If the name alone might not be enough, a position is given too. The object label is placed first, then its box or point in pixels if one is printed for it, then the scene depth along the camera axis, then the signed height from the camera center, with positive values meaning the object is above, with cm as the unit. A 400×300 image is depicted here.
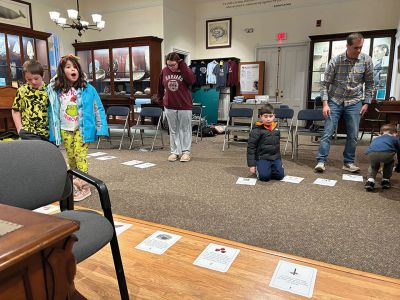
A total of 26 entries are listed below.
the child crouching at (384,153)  302 -59
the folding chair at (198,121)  657 -64
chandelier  592 +135
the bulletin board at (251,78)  857 +34
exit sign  818 +140
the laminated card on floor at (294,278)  154 -95
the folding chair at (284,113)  533 -37
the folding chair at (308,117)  461 -38
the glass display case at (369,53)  711 +86
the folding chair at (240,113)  545 -40
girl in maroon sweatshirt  425 -14
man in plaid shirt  361 -1
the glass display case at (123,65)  788 +64
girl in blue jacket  266 -20
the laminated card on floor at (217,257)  175 -95
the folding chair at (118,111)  584 -39
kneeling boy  354 -65
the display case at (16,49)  648 +85
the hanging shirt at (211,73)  864 +47
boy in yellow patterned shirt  272 -15
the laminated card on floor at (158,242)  193 -95
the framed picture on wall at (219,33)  883 +159
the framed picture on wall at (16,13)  664 +164
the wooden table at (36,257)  69 -39
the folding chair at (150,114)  532 -42
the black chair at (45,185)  130 -42
